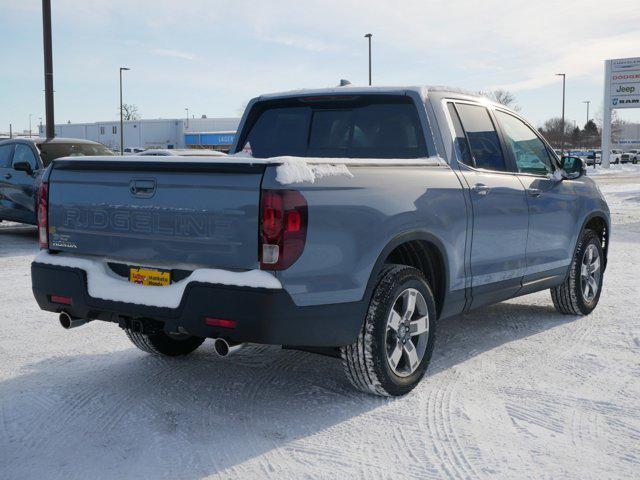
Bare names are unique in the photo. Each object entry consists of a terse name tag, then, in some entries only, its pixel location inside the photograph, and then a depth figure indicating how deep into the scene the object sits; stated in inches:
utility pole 719.1
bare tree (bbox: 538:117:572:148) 3189.0
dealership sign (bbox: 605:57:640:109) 2171.5
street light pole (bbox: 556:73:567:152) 2690.9
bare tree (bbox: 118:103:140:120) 4271.7
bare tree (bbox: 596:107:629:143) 4079.7
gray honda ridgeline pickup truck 147.4
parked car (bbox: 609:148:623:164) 2972.4
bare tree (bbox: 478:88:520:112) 2709.4
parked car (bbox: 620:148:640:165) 2992.1
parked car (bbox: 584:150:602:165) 2614.4
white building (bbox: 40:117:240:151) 3380.9
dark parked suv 500.4
